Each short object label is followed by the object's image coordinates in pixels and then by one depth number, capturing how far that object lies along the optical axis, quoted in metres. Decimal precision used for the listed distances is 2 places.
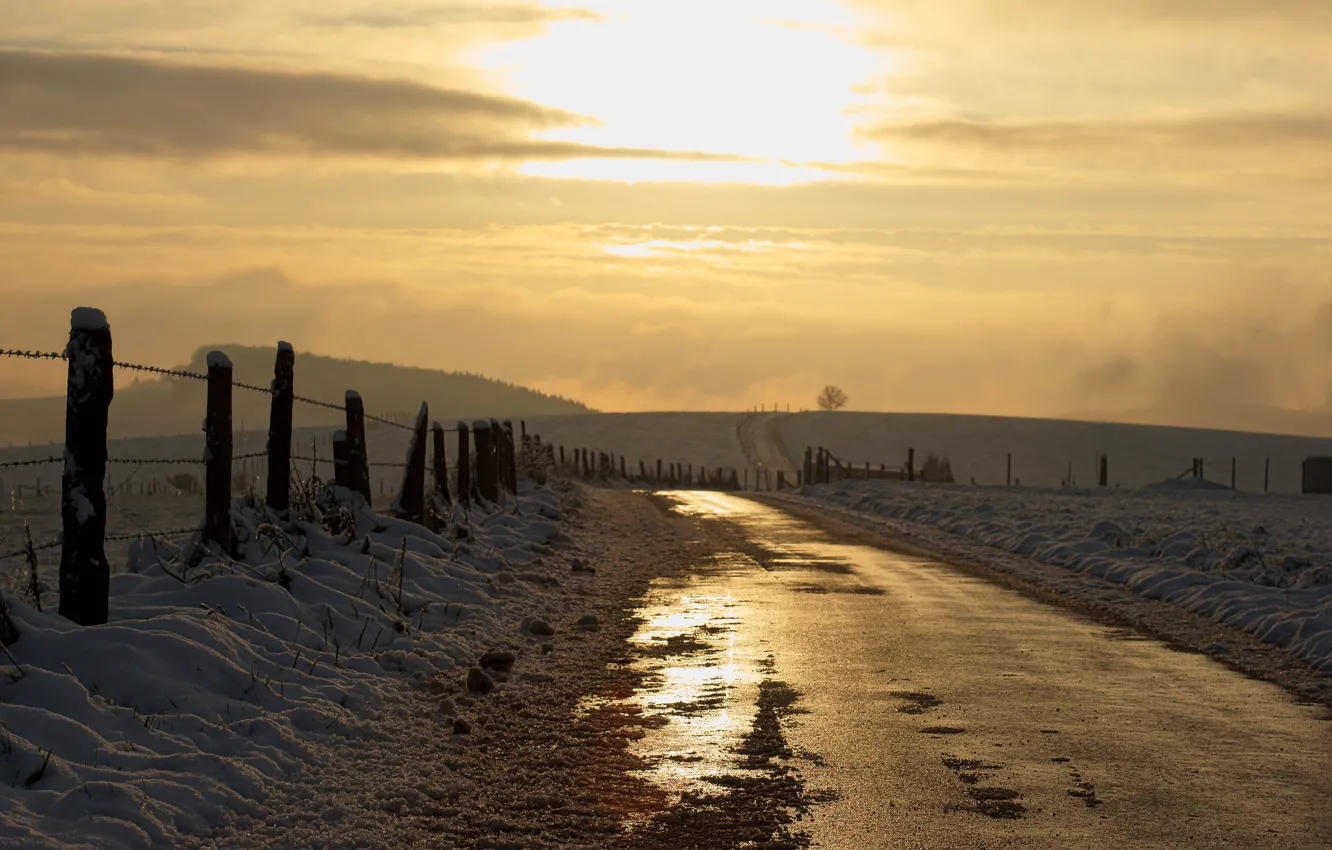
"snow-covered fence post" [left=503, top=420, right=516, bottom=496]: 28.31
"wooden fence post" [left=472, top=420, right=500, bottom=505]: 24.06
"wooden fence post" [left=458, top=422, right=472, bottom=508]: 22.00
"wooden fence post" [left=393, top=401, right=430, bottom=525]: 17.56
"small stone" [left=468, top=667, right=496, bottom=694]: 9.97
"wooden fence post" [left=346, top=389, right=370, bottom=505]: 15.91
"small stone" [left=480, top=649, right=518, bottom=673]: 10.80
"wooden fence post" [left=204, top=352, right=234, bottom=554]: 11.80
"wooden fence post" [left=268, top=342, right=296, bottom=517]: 13.70
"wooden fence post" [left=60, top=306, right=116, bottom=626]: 9.30
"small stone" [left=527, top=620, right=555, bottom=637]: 12.78
